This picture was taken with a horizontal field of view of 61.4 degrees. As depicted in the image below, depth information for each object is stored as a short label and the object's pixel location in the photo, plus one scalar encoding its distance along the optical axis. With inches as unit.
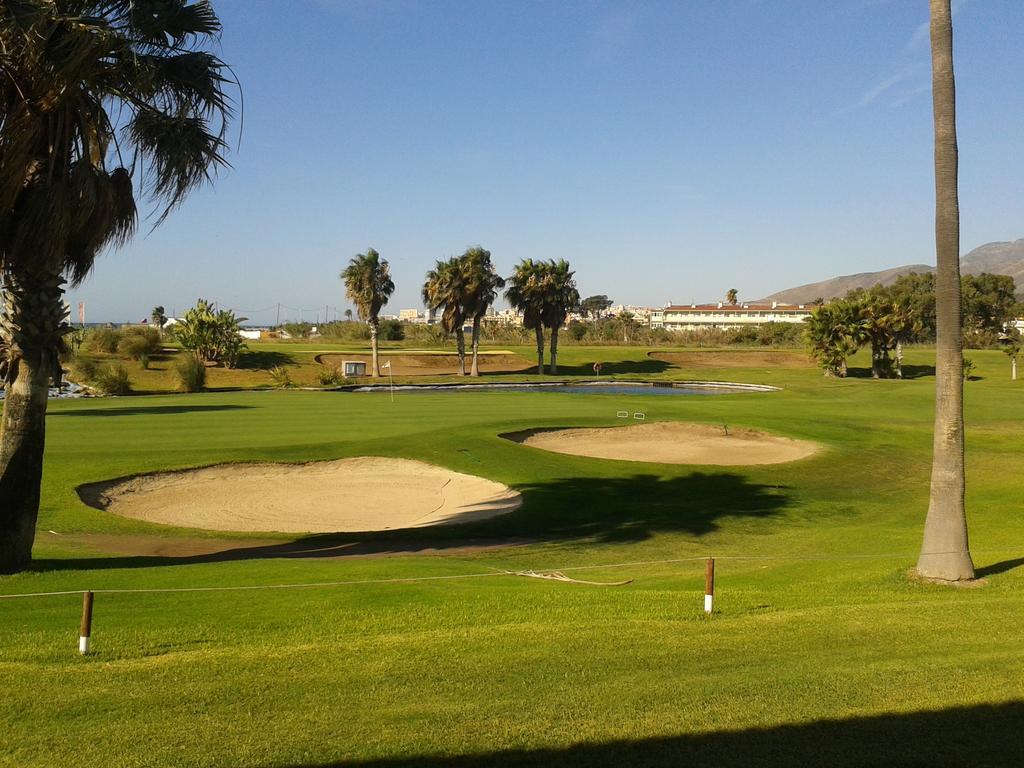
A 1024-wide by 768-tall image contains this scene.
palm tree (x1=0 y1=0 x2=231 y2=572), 487.5
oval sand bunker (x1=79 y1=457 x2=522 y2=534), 829.8
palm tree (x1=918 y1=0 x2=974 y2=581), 519.2
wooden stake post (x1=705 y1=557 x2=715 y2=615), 419.8
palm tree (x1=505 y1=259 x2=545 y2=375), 3240.7
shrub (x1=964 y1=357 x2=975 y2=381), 2625.5
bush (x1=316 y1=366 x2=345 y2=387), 2600.9
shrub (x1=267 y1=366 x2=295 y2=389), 2503.0
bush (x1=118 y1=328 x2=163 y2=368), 2652.6
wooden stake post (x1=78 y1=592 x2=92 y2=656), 346.6
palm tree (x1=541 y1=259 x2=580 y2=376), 3245.6
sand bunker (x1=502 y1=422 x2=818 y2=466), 1220.5
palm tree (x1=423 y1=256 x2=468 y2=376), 3174.2
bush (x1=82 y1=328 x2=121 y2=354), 2751.0
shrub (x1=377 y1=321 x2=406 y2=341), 4650.6
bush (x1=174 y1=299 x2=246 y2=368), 2731.3
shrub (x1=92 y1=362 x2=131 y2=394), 2149.4
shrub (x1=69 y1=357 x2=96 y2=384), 2306.8
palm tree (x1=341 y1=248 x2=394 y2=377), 3093.0
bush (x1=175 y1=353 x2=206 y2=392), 2241.6
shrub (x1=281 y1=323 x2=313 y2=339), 5255.9
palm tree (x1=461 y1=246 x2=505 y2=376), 3174.2
